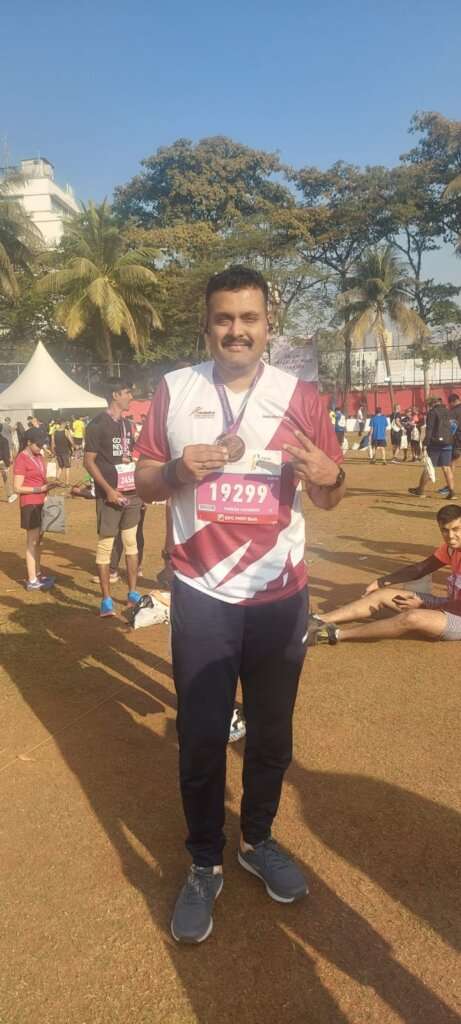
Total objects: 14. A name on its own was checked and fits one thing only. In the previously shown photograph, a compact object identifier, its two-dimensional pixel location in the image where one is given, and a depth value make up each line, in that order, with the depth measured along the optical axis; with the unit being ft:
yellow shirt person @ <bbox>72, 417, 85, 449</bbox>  84.98
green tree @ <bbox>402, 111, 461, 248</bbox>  135.74
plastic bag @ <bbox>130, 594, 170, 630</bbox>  17.93
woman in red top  23.75
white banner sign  65.57
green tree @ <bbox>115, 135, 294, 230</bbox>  156.56
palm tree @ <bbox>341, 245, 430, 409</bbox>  125.39
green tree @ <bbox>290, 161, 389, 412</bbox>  140.36
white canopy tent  86.28
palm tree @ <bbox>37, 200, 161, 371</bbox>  109.81
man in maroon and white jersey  7.48
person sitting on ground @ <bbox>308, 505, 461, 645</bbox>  16.52
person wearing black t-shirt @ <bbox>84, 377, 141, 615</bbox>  20.12
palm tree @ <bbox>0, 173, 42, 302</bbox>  110.93
